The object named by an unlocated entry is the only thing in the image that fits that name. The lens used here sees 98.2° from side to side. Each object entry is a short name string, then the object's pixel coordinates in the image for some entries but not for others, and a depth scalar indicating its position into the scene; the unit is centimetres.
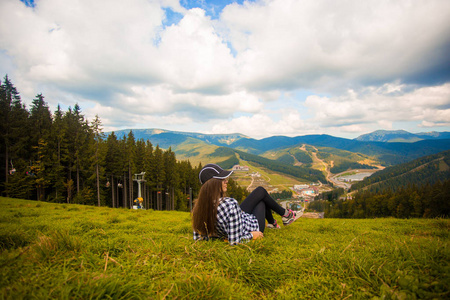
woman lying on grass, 357
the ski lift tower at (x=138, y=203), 2641
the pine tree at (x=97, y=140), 3116
